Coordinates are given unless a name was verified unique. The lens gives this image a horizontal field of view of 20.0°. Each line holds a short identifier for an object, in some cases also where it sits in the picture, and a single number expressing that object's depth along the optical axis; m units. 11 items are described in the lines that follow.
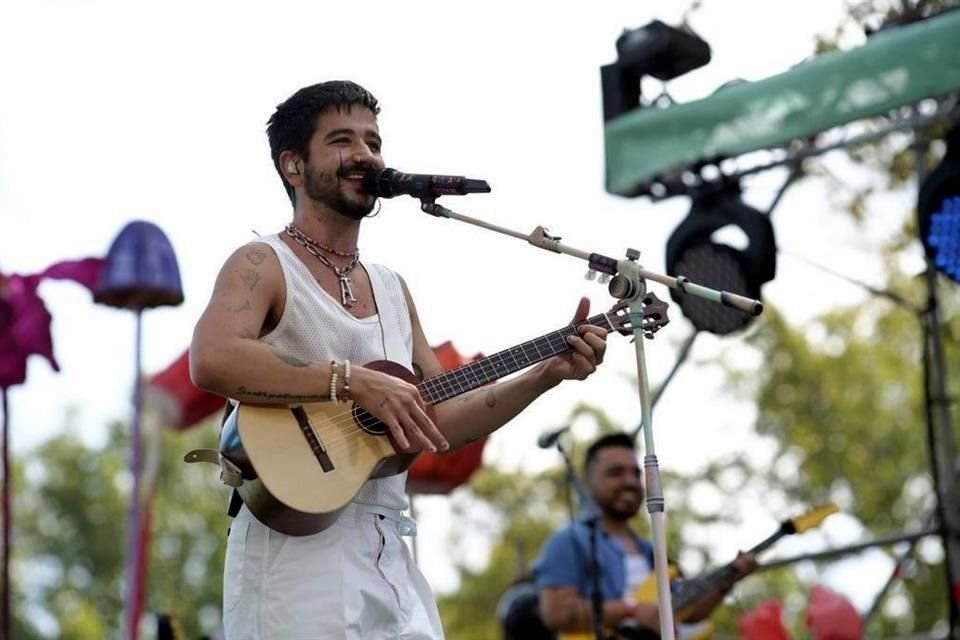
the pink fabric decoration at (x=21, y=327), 9.47
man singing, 6.22
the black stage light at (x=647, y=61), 11.84
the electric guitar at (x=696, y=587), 11.46
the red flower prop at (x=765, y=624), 12.48
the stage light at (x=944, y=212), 10.47
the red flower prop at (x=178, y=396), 13.60
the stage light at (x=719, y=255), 11.58
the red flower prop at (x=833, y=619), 12.11
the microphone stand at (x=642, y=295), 6.62
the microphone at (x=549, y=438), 11.32
